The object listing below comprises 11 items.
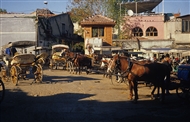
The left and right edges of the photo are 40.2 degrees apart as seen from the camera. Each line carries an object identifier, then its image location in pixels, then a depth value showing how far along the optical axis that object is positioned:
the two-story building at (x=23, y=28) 30.36
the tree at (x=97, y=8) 45.30
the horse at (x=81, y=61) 21.27
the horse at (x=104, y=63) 19.33
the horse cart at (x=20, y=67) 13.77
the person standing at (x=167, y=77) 10.51
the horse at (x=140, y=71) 10.38
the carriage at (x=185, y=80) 10.24
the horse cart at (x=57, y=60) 22.75
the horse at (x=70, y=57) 21.27
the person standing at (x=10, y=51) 17.20
